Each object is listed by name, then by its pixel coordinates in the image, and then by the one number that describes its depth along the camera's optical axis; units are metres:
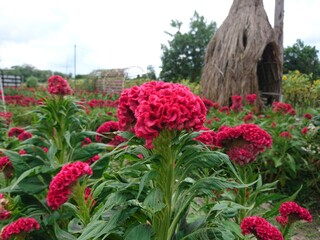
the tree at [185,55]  24.19
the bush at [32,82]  22.70
